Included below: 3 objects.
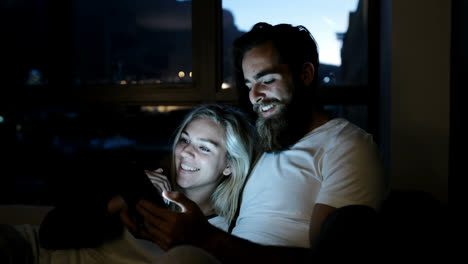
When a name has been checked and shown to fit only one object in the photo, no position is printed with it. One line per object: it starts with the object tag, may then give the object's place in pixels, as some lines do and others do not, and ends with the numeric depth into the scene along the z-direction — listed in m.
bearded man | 0.99
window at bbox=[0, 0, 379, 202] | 1.93
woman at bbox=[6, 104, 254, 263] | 1.26
